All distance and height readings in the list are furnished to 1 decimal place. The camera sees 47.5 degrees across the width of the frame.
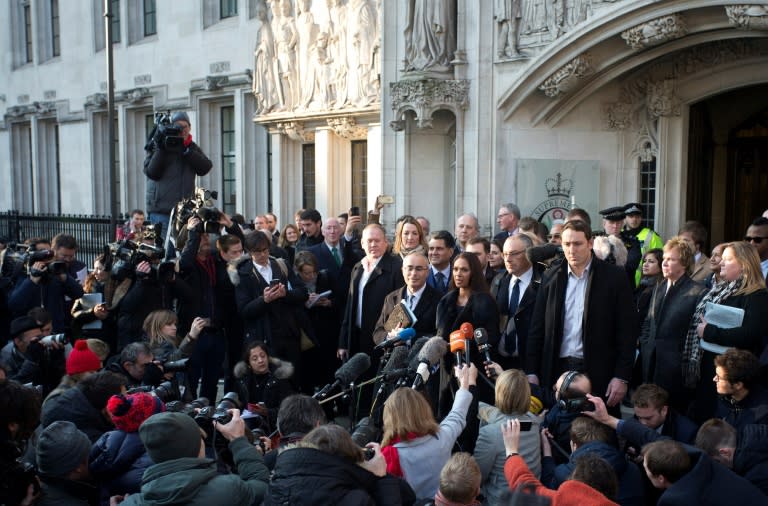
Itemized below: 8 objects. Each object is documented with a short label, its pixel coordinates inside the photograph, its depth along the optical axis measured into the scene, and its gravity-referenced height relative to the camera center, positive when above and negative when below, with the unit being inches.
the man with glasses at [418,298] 244.7 -35.3
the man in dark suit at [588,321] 209.6 -35.5
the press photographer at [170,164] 282.6 +3.3
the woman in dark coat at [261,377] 236.4 -55.2
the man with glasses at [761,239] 244.5 -18.0
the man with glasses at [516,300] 240.8 -35.4
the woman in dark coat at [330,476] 133.6 -47.3
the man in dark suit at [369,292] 277.1 -37.4
